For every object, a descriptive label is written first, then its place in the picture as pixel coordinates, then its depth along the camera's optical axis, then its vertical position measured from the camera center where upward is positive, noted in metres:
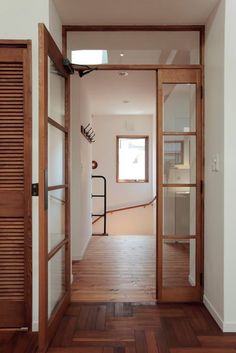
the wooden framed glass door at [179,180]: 2.72 -0.11
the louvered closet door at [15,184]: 2.20 -0.12
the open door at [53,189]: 1.87 -0.15
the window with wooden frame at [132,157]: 7.68 +0.28
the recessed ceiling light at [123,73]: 4.30 +1.36
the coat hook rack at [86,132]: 4.59 +0.58
